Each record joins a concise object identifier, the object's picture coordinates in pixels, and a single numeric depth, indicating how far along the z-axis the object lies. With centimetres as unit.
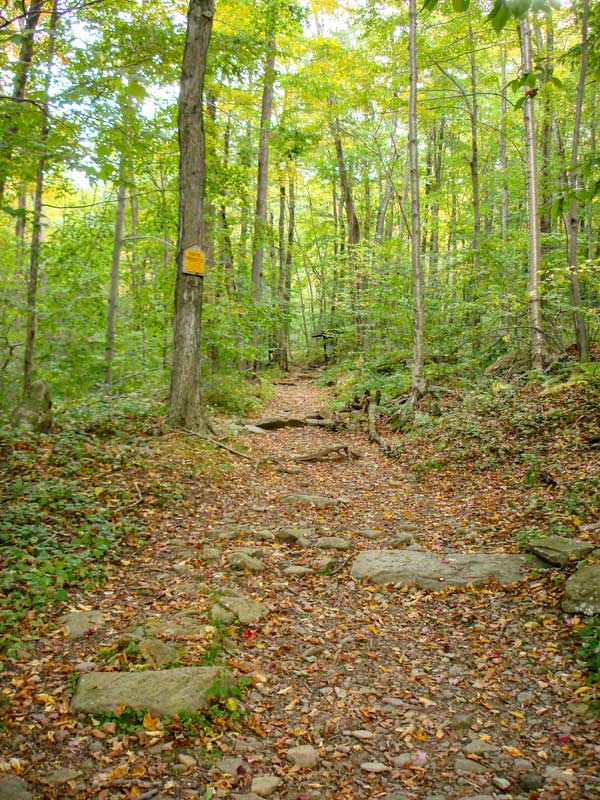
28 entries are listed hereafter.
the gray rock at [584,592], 364
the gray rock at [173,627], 347
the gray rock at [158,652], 316
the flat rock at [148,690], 281
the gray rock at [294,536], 542
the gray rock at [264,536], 549
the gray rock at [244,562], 472
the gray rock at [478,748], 272
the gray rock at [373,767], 263
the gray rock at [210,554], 486
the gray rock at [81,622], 355
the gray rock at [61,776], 235
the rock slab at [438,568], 451
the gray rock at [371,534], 561
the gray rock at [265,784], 244
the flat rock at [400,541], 532
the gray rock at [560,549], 429
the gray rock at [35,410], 675
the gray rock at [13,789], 222
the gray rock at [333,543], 533
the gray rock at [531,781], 244
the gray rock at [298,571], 478
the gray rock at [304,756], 264
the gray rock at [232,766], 254
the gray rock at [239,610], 386
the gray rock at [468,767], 258
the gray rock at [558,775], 243
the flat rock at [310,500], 663
